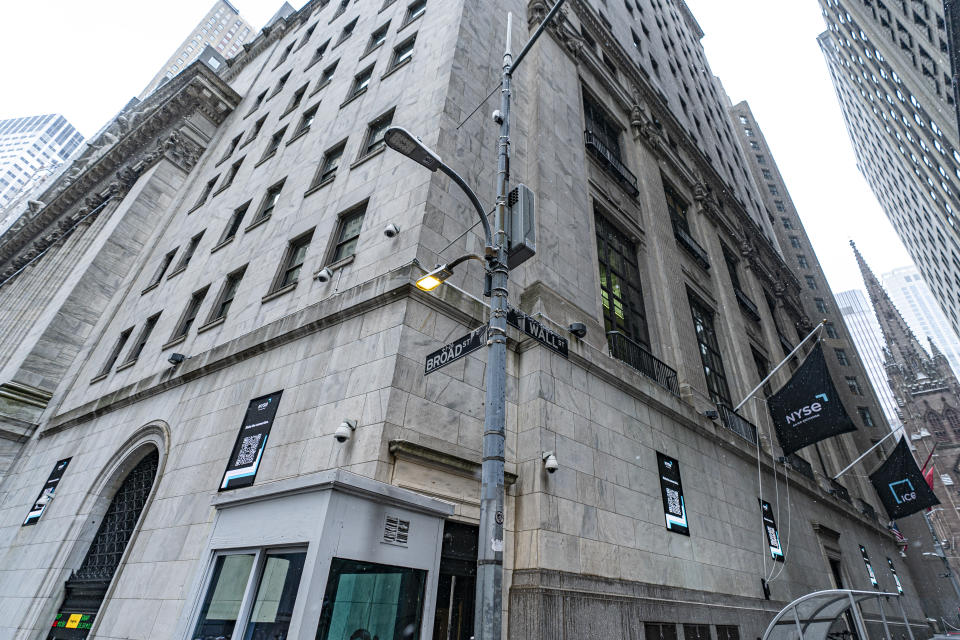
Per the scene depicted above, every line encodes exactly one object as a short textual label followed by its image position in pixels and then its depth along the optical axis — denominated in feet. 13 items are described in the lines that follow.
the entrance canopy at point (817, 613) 28.35
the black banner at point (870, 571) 75.78
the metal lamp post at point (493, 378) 15.88
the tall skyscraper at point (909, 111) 119.65
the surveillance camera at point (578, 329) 39.47
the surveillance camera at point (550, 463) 30.99
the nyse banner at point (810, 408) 48.21
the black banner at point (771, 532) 50.97
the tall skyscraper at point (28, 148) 554.87
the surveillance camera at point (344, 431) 28.53
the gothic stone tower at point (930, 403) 273.13
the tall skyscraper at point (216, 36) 391.45
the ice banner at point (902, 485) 69.97
